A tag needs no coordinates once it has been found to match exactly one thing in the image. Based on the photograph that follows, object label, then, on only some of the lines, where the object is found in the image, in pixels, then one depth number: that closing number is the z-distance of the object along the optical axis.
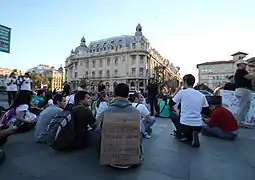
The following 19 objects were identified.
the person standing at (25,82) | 6.07
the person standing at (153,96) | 6.45
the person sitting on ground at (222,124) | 3.42
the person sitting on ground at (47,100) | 4.69
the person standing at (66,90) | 6.04
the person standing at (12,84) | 6.08
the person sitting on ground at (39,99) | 5.48
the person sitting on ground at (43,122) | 3.06
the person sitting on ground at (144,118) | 2.99
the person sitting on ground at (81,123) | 2.43
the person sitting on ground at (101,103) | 3.51
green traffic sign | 8.49
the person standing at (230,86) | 5.01
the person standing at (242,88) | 4.28
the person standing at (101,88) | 3.95
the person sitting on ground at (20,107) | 3.10
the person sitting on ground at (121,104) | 2.07
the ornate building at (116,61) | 47.67
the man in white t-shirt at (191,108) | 2.97
